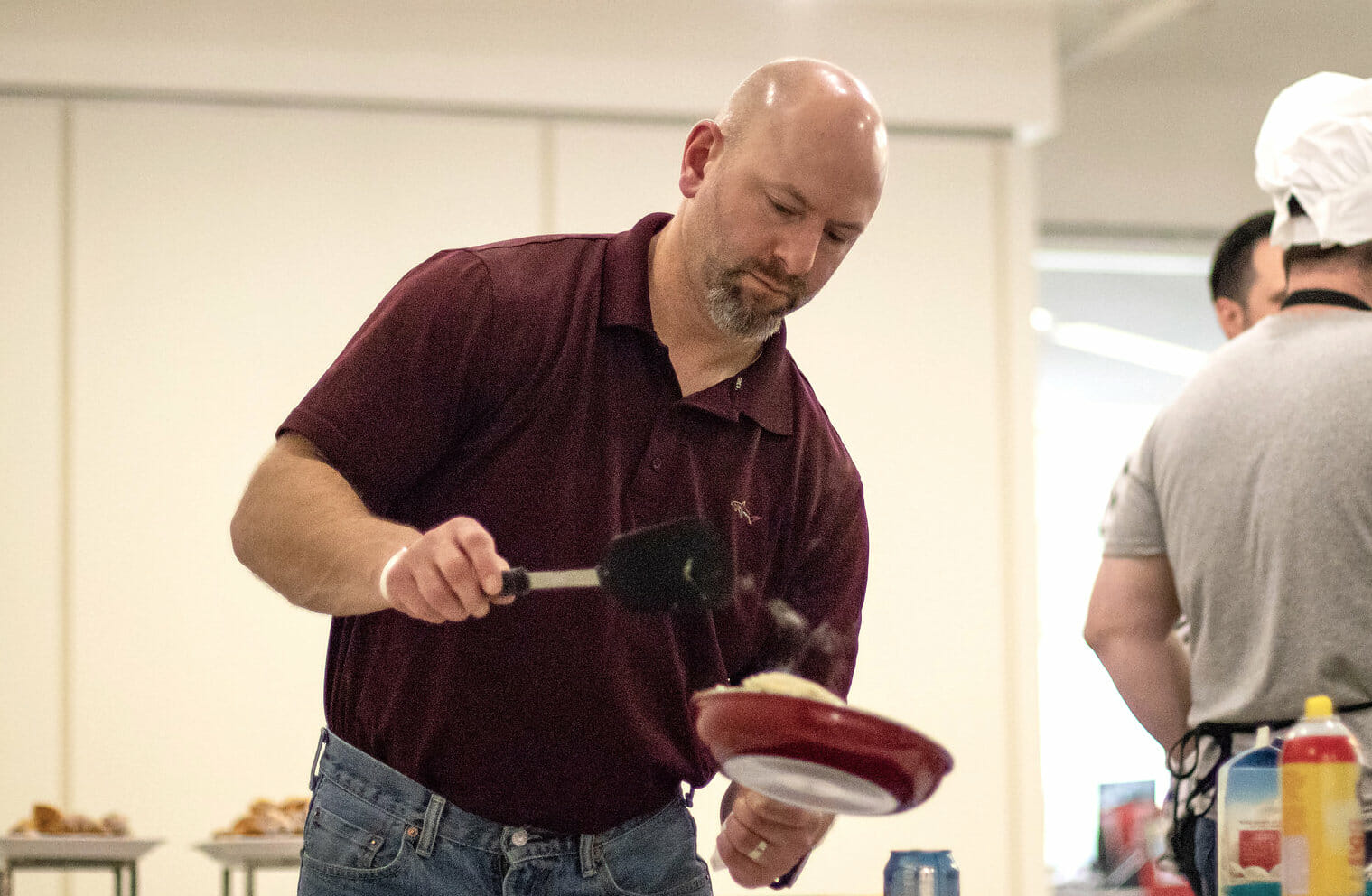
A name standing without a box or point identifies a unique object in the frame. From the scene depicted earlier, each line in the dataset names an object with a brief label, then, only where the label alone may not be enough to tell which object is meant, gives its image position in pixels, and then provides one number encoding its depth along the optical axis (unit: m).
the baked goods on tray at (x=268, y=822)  4.93
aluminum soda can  3.23
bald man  3.09
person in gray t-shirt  3.34
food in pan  2.95
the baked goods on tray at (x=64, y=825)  4.87
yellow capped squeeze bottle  2.96
